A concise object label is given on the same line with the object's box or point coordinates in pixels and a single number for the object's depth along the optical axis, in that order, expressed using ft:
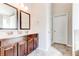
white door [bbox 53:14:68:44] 8.46
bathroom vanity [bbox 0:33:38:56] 7.17
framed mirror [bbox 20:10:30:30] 8.46
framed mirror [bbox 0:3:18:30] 7.91
